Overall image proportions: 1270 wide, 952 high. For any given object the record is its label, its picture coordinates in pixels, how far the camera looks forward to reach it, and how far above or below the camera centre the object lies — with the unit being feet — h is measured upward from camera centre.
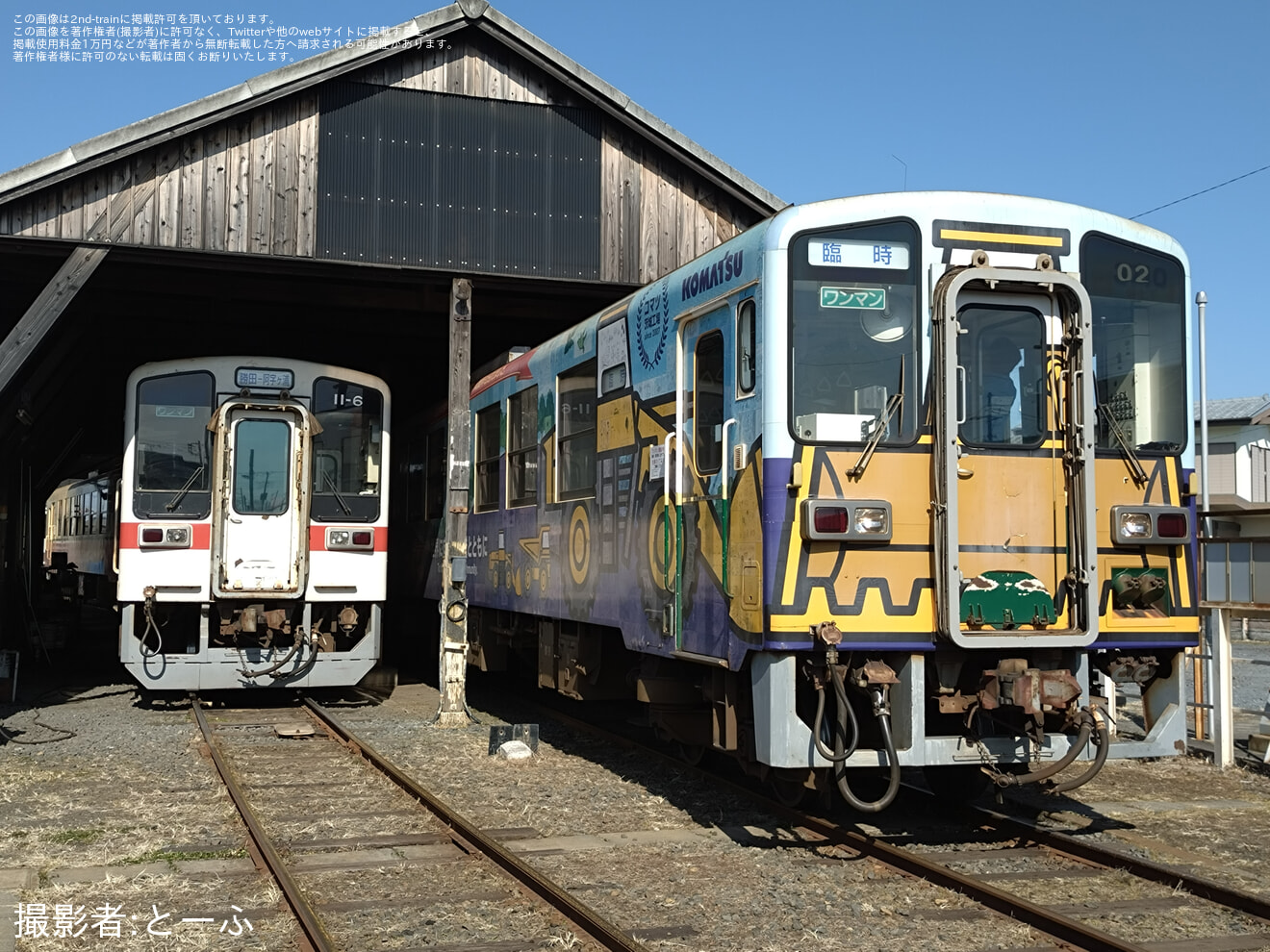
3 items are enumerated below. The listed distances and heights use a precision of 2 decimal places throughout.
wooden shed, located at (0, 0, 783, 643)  36.50 +11.40
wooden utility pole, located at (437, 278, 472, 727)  38.14 +1.03
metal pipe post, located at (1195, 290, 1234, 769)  30.25 -2.97
